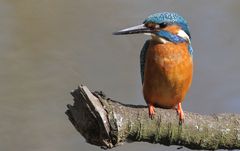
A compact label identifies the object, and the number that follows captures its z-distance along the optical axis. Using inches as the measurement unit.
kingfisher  389.4
